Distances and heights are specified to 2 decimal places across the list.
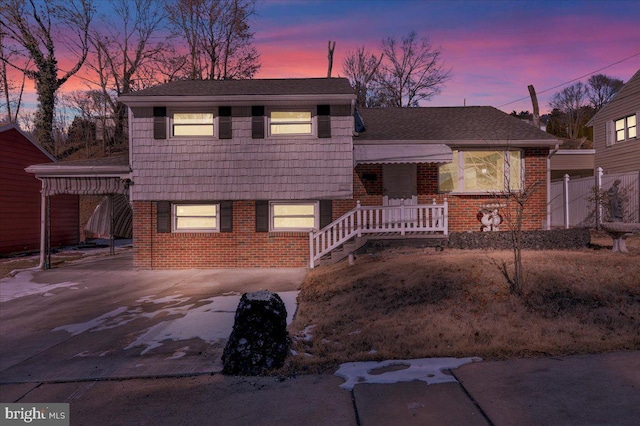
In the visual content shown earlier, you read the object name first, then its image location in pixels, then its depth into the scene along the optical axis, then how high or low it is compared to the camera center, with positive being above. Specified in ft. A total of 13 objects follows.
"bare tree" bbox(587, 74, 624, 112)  187.21 +56.62
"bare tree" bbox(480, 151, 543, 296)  46.03 +3.85
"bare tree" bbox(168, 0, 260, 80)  104.94 +44.88
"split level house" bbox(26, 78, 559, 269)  43.88 +4.57
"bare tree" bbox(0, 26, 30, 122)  98.44 +36.08
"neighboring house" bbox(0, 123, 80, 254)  59.06 +3.01
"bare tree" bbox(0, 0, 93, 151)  91.97 +36.24
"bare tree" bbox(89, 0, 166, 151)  113.91 +42.27
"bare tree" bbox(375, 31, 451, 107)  115.96 +35.43
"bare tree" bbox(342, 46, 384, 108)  119.03 +39.84
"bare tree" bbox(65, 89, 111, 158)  132.87 +33.25
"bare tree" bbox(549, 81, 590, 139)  196.24 +48.00
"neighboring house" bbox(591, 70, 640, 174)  65.51 +13.49
